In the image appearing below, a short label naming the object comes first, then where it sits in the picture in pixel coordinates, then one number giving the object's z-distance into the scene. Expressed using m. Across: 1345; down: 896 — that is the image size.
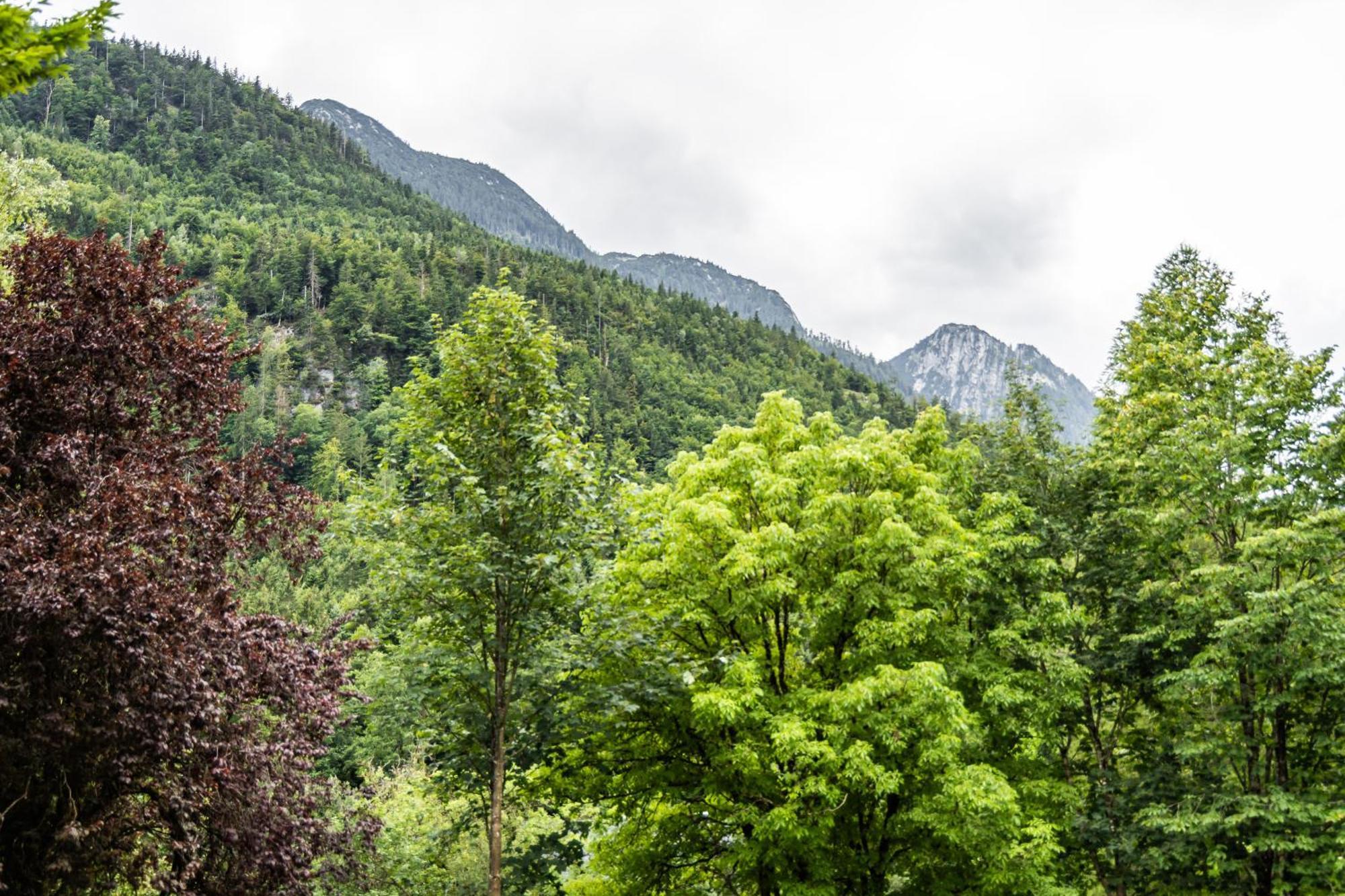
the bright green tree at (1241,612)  14.21
